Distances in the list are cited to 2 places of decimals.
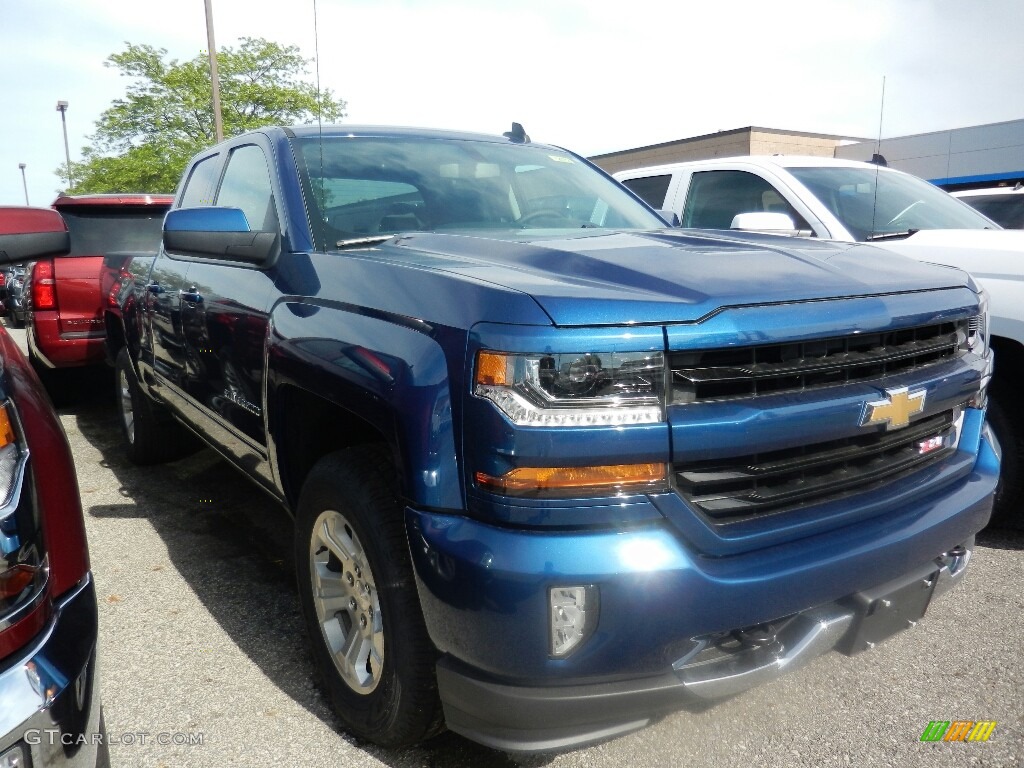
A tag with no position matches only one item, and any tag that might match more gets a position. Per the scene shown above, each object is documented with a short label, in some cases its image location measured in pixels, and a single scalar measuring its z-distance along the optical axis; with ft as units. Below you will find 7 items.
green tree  82.43
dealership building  61.52
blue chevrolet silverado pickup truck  5.71
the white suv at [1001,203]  20.27
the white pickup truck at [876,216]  11.85
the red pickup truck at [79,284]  20.97
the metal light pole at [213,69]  60.85
